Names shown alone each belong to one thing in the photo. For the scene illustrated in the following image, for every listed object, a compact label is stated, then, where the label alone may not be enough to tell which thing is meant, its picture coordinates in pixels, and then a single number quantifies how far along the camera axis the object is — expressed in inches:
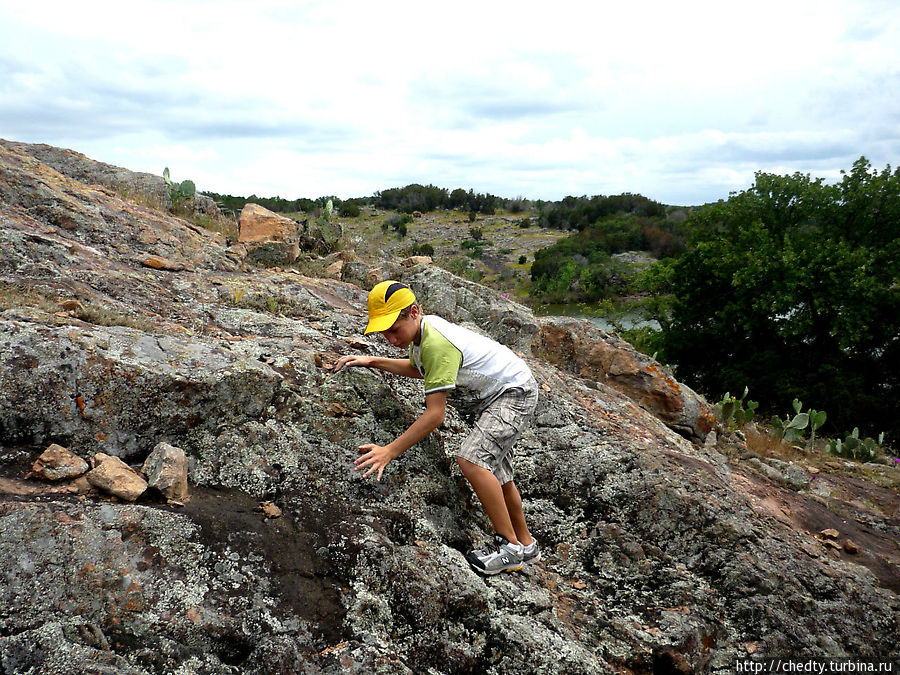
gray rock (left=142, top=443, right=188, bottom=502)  110.9
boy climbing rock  129.4
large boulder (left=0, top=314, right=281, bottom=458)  113.3
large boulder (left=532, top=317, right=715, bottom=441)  282.2
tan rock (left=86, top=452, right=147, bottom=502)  105.7
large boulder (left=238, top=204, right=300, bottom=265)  292.7
